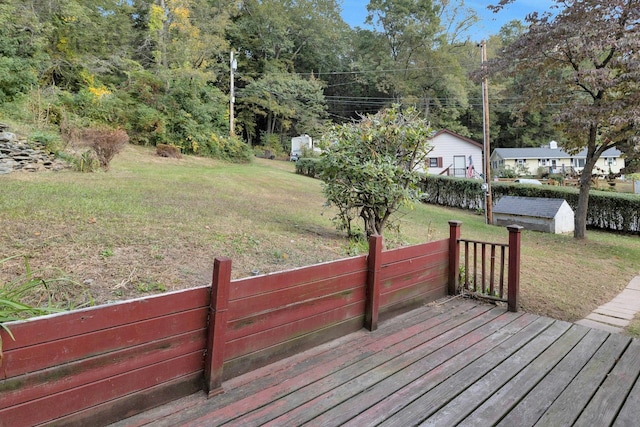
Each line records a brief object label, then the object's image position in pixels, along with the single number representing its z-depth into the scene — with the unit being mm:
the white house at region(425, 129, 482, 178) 28859
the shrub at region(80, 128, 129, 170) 8750
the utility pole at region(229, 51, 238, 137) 20461
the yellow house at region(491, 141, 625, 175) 34625
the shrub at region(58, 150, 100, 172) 8461
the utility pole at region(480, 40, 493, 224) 11289
